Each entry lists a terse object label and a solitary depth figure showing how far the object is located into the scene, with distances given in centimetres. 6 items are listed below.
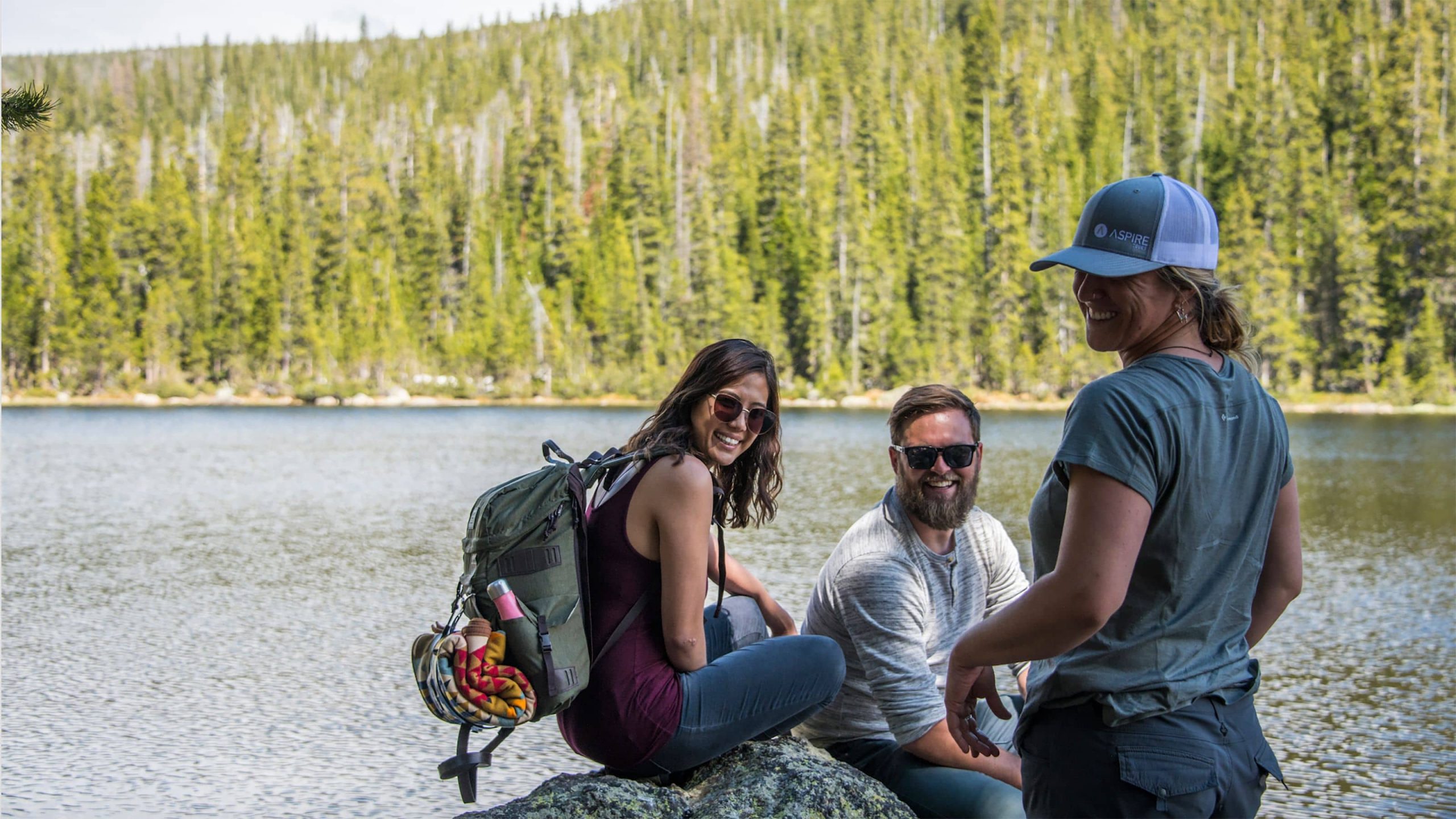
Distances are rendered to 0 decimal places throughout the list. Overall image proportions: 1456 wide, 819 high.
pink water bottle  267
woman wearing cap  175
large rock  291
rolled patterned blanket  269
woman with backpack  280
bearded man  303
